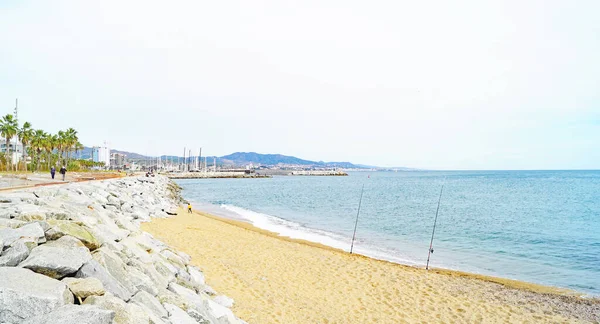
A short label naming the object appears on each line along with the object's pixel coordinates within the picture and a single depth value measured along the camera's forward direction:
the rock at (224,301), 8.20
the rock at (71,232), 5.77
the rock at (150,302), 5.06
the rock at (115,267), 5.57
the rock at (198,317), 5.65
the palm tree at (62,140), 66.44
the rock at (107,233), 7.00
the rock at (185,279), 7.73
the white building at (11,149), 64.08
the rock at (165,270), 7.57
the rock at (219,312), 6.43
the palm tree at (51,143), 63.42
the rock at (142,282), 5.80
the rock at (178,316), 5.17
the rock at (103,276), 4.81
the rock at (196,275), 8.72
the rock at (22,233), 5.04
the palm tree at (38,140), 59.06
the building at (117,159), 169.64
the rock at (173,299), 5.86
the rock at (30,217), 6.55
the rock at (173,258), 9.28
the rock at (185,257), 10.36
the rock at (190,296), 6.34
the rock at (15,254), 4.59
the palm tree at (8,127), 51.28
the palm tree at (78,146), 74.64
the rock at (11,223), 5.97
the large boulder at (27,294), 3.46
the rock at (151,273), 6.76
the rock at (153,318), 4.41
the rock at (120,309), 3.97
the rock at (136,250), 7.64
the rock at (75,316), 3.29
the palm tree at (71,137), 67.94
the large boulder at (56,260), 4.50
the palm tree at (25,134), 55.18
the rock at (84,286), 4.31
